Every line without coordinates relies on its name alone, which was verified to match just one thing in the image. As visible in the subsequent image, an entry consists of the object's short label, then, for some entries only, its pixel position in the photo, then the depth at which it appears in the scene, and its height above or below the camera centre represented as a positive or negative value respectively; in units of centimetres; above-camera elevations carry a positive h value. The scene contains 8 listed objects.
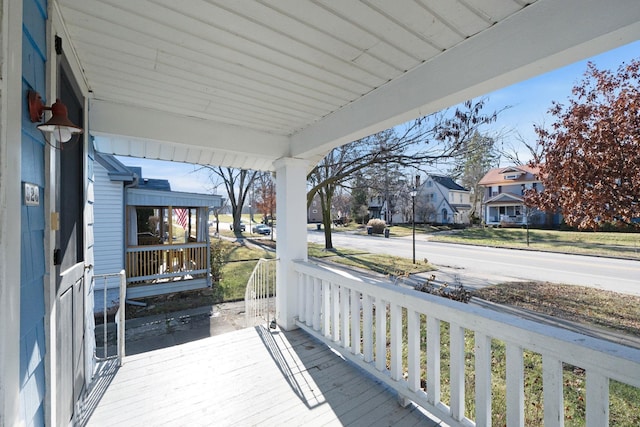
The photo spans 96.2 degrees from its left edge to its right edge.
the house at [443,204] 2694 +75
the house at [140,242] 645 -64
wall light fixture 112 +39
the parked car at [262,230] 2225 -130
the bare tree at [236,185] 1755 +177
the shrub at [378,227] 2208 -115
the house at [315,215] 3634 -31
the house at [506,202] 1395 +63
